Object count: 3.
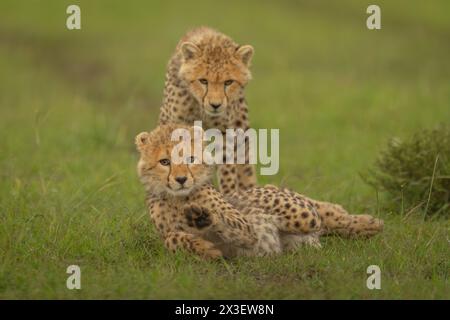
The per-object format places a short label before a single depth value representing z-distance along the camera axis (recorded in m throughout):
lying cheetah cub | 9.85
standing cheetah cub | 12.55
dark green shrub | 12.93
